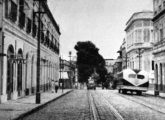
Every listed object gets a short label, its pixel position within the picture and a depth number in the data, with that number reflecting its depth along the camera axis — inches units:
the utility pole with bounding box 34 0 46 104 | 900.6
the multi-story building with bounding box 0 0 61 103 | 894.1
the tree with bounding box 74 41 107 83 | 3133.1
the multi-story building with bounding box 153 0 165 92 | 1873.8
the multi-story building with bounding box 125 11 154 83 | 2746.1
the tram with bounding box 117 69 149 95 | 1644.9
